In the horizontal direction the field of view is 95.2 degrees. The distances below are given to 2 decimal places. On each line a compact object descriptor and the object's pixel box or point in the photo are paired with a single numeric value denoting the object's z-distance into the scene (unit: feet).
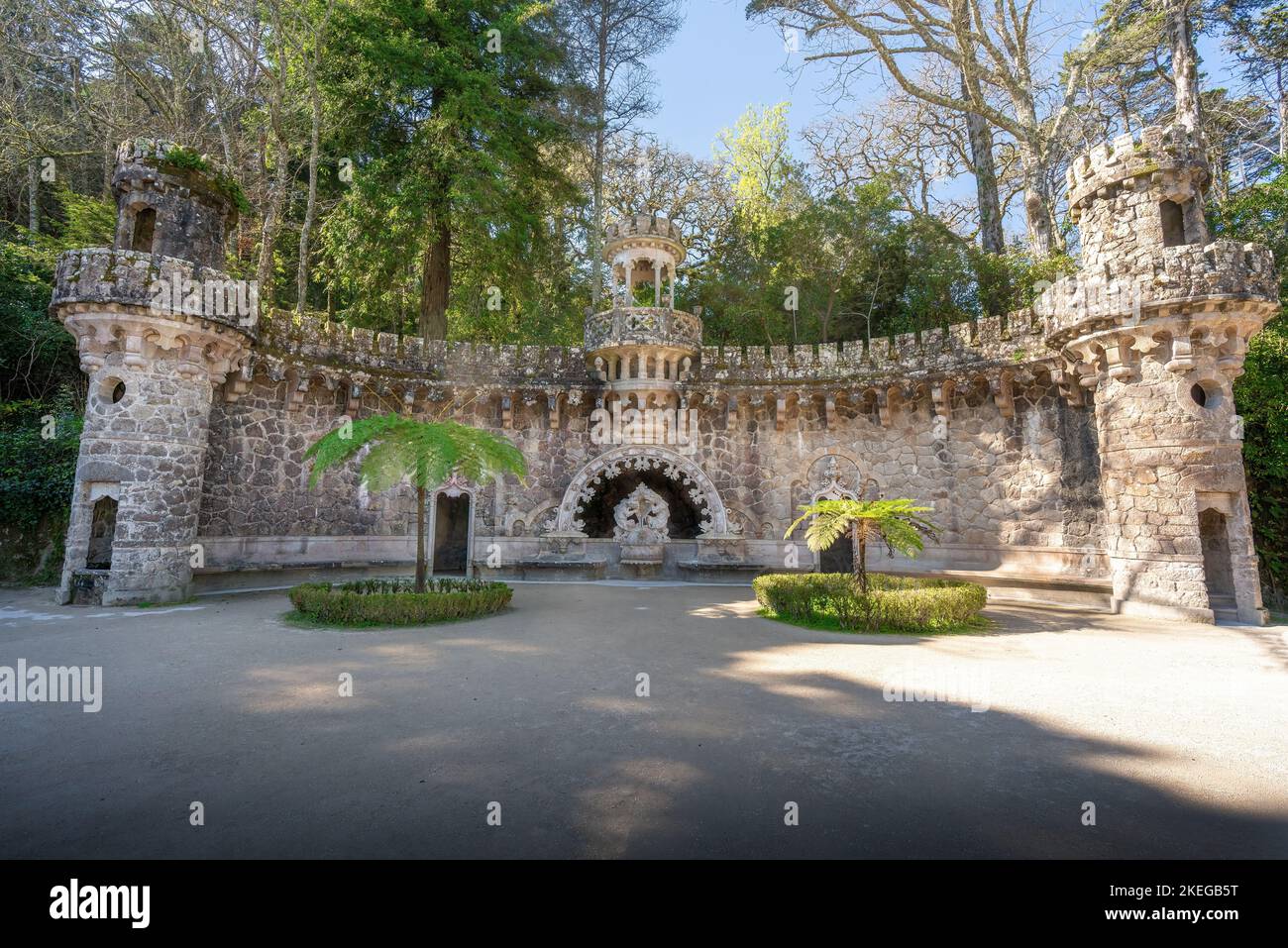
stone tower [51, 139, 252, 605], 37.50
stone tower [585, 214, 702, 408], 54.70
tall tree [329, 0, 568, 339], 55.11
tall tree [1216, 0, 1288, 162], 55.67
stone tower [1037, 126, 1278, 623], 35.86
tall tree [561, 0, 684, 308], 71.72
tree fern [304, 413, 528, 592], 33.78
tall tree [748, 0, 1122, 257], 56.80
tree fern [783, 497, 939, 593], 33.27
